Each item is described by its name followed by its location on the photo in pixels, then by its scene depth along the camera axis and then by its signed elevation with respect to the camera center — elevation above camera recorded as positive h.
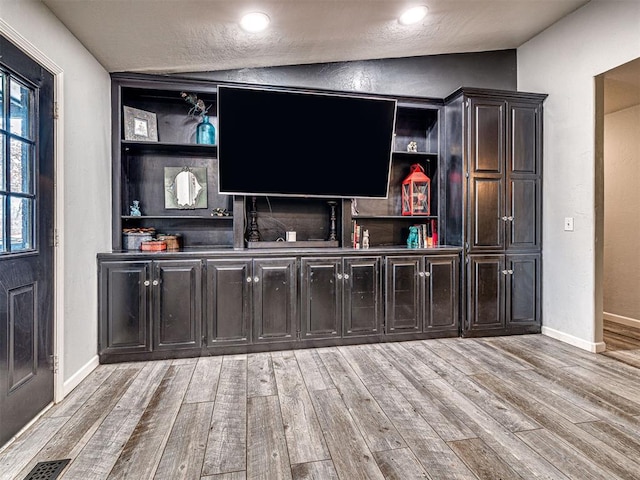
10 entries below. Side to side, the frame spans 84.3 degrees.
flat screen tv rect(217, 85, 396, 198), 3.08 +0.88
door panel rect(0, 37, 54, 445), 1.76 +0.01
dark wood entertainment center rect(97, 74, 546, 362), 2.88 -0.15
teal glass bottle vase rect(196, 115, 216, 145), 3.26 +0.98
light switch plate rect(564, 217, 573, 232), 3.23 +0.12
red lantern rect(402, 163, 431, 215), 3.69 +0.47
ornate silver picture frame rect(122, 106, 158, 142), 3.07 +1.02
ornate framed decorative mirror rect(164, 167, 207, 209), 3.34 +0.49
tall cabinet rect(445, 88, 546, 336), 3.38 +0.32
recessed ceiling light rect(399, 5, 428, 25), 2.60 +1.70
